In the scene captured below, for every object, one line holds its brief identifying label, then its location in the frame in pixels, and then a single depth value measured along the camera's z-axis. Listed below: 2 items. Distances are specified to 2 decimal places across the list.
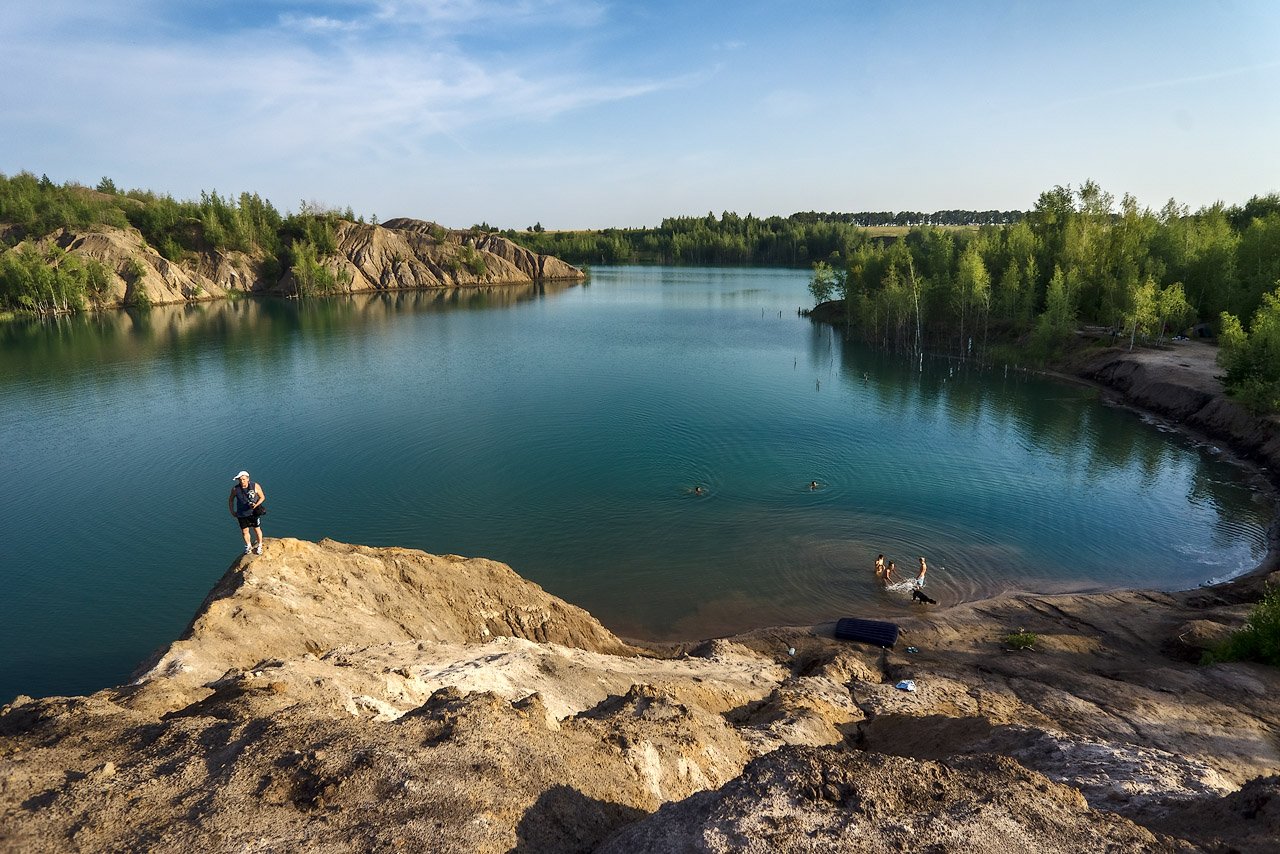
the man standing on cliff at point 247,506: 15.94
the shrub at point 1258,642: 16.88
